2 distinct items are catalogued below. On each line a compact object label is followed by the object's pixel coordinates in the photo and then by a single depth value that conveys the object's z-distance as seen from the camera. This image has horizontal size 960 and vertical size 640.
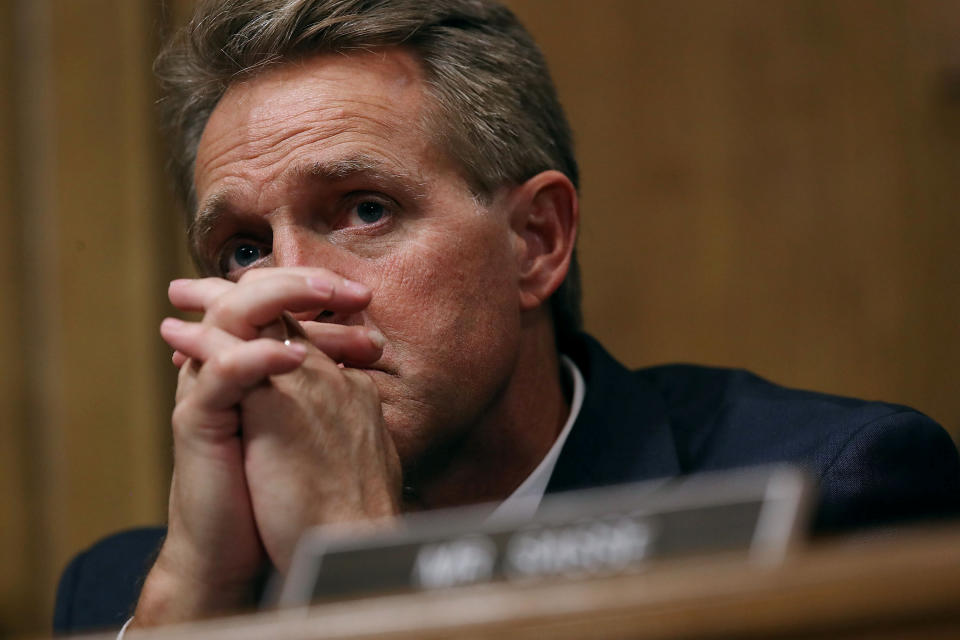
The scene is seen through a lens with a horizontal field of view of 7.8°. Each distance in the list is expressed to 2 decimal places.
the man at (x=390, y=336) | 2.83
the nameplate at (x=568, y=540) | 2.15
